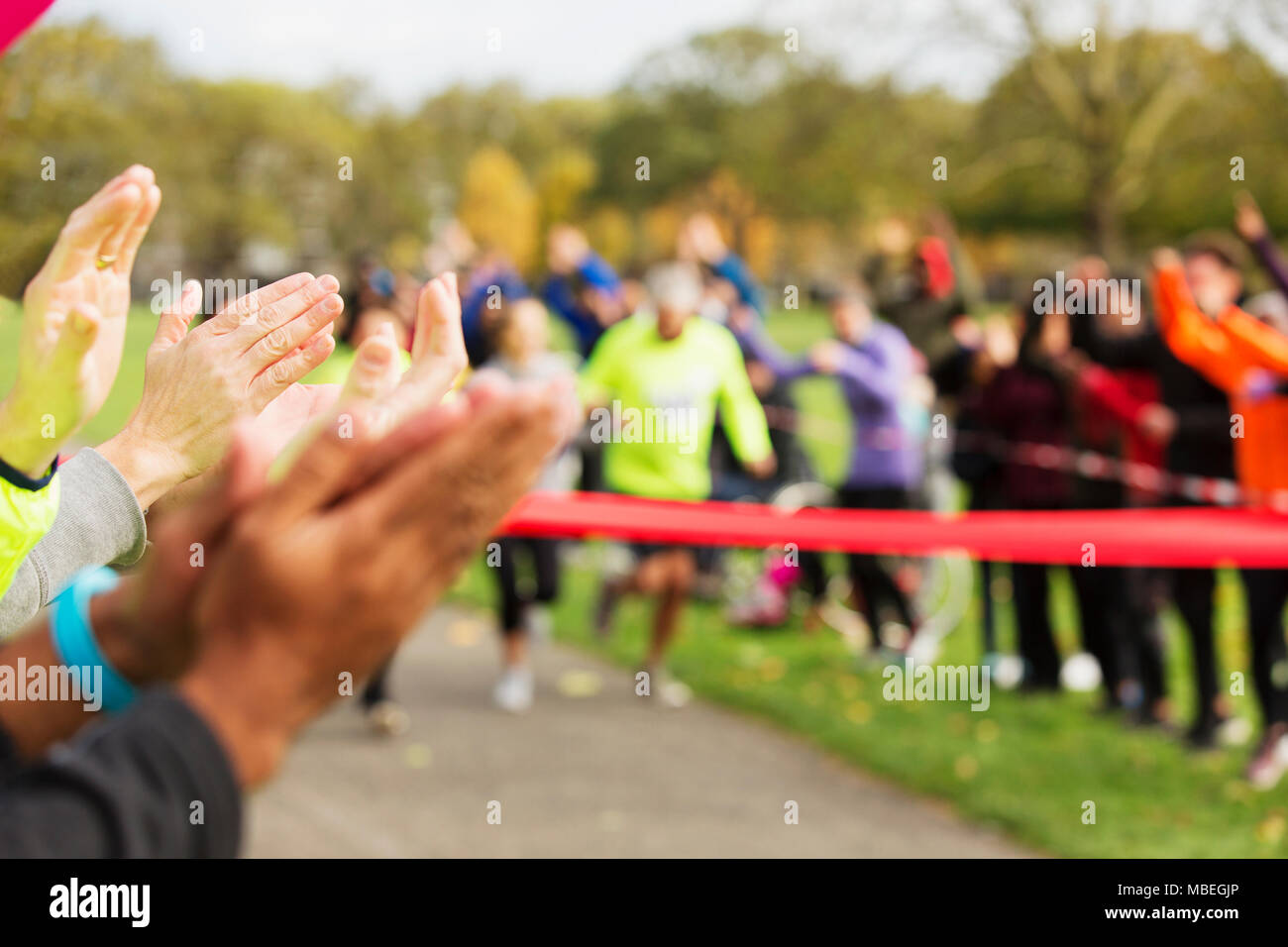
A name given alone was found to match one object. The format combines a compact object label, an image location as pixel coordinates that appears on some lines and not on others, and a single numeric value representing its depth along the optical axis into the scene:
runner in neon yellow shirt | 7.46
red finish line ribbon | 5.14
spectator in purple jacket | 7.94
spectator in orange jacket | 5.77
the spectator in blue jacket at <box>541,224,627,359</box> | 10.02
